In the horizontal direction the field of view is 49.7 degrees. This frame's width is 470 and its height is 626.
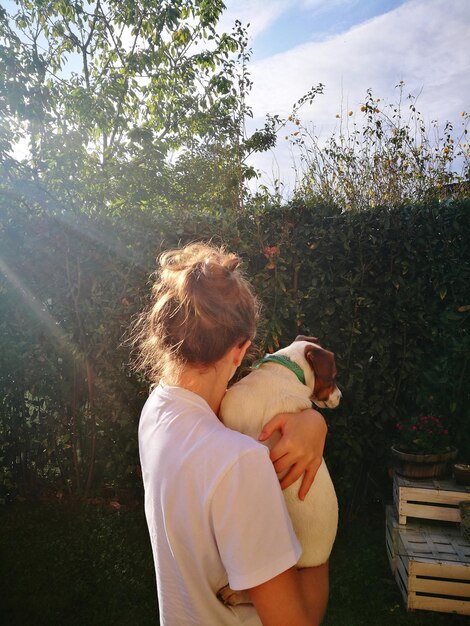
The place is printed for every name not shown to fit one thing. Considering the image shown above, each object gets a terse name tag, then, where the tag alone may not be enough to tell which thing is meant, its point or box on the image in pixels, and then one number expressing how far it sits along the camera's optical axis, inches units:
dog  60.4
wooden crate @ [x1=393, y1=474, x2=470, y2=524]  138.3
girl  41.5
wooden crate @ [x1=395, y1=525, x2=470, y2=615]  123.3
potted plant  143.6
